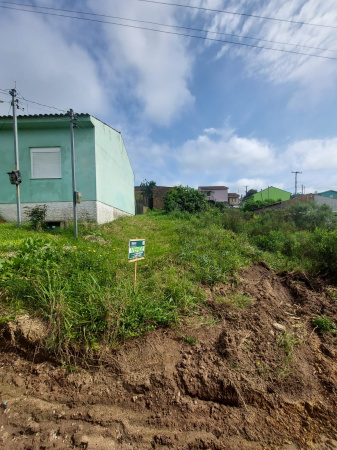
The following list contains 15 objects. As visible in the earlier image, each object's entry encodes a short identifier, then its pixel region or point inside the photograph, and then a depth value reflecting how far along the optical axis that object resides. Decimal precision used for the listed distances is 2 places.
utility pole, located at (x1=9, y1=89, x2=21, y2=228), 7.49
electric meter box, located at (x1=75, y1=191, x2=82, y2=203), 6.76
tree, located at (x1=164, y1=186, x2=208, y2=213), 17.25
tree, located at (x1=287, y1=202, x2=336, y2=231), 12.21
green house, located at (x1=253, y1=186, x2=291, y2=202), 43.69
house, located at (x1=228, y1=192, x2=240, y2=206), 58.14
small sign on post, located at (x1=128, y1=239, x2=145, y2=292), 3.27
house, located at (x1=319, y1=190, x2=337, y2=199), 33.75
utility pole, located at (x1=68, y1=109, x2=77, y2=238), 6.77
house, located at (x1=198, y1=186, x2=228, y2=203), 46.62
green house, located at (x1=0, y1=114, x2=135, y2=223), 8.82
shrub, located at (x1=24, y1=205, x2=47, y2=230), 7.44
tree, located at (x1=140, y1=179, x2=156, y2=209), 30.04
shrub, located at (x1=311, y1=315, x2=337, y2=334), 3.01
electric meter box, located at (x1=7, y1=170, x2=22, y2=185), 7.41
